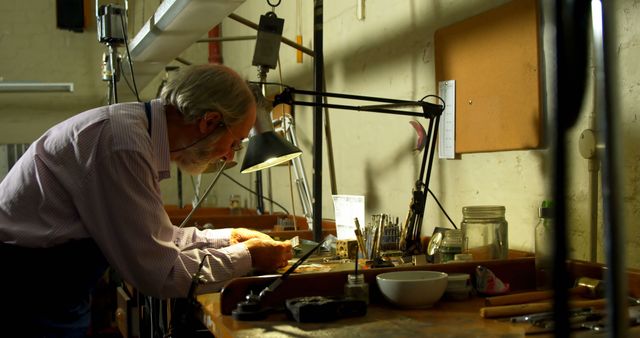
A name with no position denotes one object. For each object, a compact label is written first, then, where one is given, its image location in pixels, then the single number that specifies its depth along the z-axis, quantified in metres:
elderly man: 1.53
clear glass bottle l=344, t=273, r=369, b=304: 1.40
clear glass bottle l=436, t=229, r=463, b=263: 1.75
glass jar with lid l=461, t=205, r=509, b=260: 1.73
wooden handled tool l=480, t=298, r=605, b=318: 1.26
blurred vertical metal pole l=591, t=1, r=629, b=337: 0.46
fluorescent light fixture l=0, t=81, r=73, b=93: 4.95
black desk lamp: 1.89
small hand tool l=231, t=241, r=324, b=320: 1.28
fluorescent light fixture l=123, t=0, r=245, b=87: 2.35
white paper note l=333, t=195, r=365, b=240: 2.27
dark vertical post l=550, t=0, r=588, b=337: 0.44
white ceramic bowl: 1.36
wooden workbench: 1.18
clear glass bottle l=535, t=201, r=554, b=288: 1.58
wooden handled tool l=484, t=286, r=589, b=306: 1.34
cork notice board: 1.83
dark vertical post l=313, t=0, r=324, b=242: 2.44
